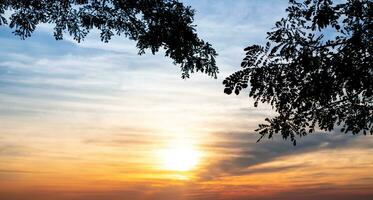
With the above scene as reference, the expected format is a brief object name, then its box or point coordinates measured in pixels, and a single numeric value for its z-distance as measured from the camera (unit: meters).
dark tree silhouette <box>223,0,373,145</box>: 11.92
